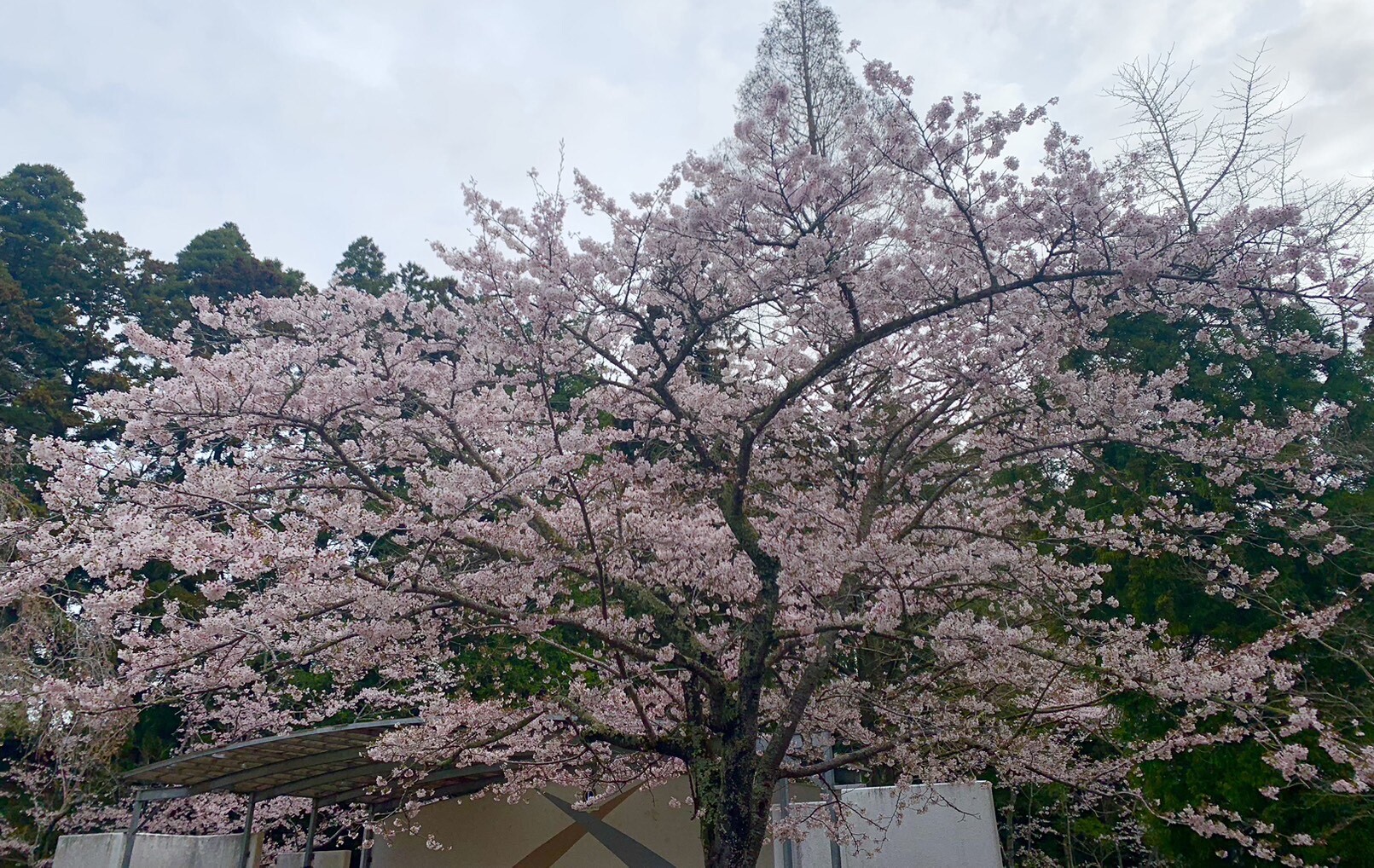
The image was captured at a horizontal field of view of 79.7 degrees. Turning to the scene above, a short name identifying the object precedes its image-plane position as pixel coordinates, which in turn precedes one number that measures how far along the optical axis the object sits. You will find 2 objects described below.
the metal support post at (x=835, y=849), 6.43
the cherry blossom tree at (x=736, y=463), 4.74
